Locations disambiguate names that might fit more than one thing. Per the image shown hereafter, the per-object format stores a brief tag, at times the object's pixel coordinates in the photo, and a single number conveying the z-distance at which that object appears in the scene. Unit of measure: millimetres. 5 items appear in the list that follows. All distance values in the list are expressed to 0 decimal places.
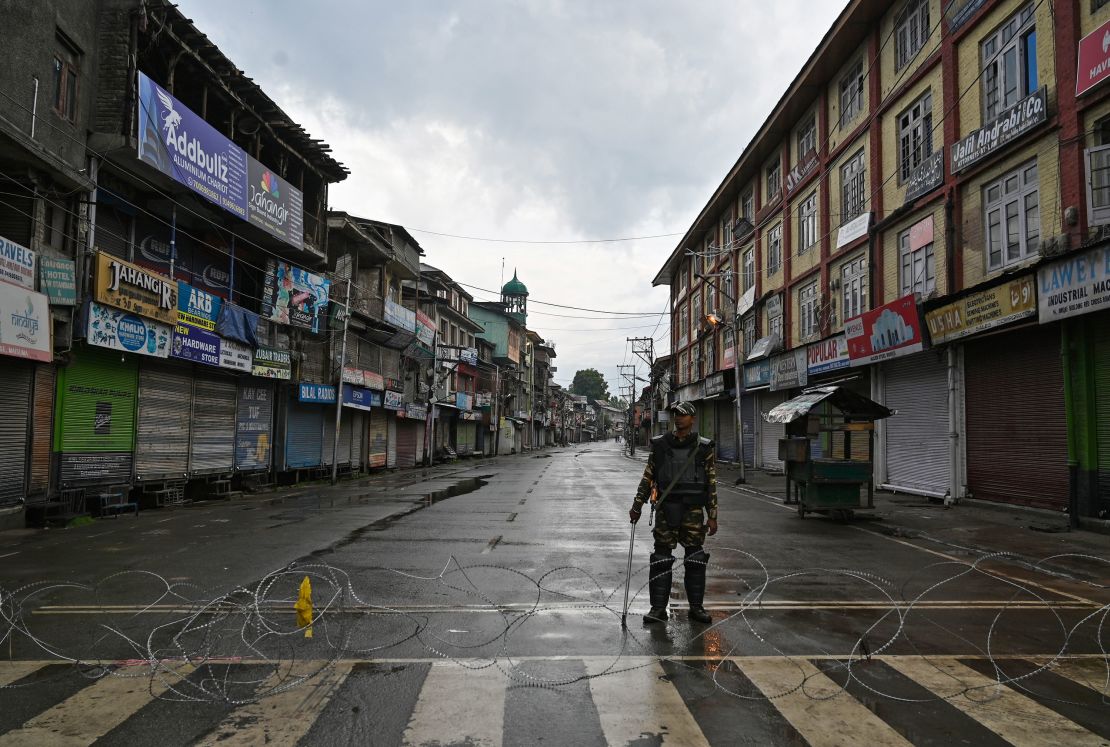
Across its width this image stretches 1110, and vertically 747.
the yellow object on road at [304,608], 5691
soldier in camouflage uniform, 6445
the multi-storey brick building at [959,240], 13250
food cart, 14102
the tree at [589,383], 180750
